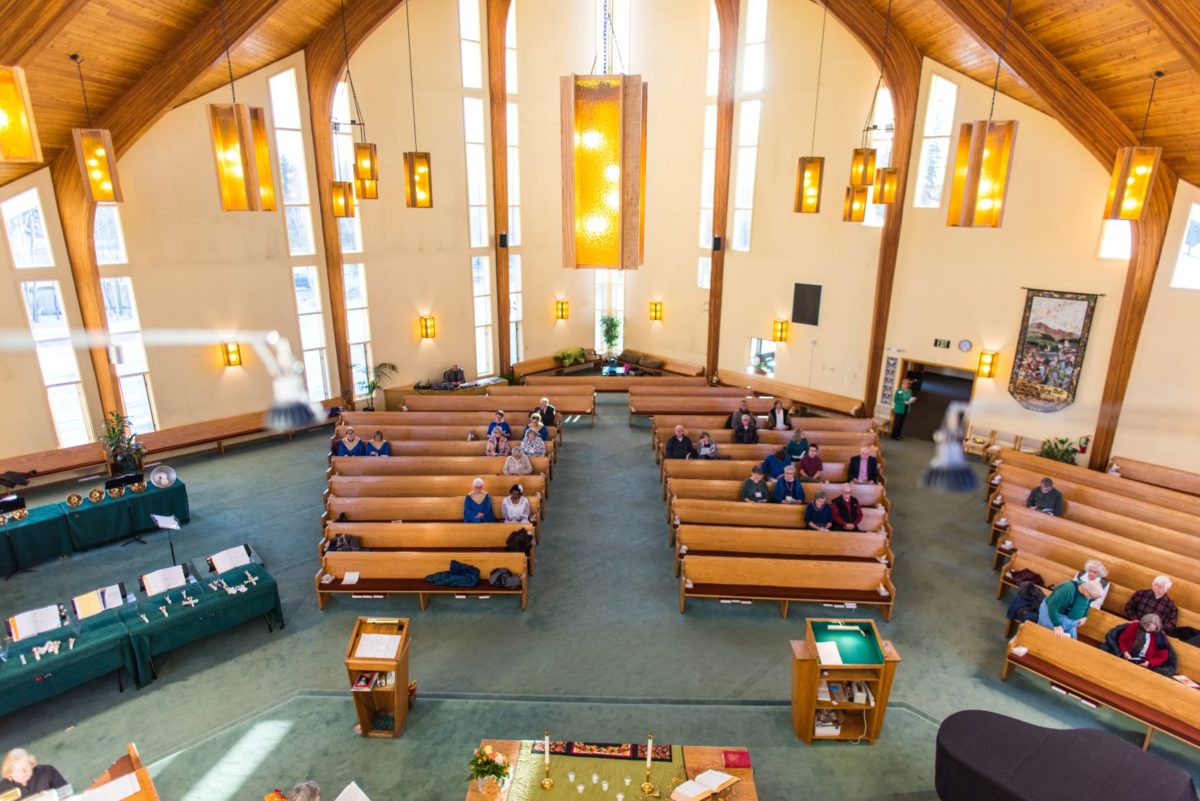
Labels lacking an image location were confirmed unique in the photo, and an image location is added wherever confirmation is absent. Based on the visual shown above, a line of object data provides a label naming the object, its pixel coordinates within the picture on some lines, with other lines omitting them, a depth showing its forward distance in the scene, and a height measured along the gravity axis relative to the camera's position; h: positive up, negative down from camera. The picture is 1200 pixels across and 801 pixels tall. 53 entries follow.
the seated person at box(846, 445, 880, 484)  9.62 -3.15
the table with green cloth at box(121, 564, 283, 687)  6.35 -3.56
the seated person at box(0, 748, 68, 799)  4.25 -3.39
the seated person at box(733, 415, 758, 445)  10.73 -2.91
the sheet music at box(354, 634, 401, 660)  5.51 -3.24
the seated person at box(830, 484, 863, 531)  8.28 -3.20
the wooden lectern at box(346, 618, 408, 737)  5.47 -3.43
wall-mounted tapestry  10.97 -1.70
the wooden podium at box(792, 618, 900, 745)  5.44 -3.43
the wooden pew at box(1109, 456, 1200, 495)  10.02 -3.39
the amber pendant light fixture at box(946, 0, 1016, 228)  5.73 +0.60
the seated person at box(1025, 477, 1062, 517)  8.65 -3.17
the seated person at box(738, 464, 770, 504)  8.93 -3.16
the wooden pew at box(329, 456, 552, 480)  9.70 -3.13
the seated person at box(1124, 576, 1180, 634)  6.39 -3.33
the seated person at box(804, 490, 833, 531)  8.21 -3.19
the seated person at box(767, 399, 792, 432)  11.41 -2.88
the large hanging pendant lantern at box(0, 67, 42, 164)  3.83 +0.65
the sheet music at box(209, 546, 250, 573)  7.17 -3.31
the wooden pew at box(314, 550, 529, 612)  7.35 -3.50
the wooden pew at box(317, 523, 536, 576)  7.92 -3.35
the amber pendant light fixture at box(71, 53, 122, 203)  7.00 +0.79
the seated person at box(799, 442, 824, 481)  9.70 -3.10
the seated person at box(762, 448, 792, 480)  9.60 -3.09
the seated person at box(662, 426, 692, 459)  10.35 -3.05
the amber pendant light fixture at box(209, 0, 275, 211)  5.63 +0.68
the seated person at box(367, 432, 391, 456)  10.09 -2.98
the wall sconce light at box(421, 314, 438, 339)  14.84 -1.87
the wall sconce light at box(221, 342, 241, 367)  12.22 -2.01
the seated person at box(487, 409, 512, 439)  10.42 -2.76
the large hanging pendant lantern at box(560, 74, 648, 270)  3.65 +0.38
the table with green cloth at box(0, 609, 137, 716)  5.76 -3.60
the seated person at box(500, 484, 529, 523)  8.12 -3.08
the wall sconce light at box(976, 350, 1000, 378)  11.90 -2.06
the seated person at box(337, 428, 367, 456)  10.09 -2.98
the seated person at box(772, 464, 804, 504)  8.80 -3.11
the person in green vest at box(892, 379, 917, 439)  12.93 -3.02
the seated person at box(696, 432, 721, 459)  10.18 -3.01
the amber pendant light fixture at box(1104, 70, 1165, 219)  7.73 +0.70
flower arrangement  4.44 -3.35
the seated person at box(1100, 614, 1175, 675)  5.91 -3.46
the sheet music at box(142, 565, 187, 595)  6.62 -3.26
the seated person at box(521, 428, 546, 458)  9.86 -2.87
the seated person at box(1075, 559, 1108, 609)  6.59 -3.13
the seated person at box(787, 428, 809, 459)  10.22 -2.99
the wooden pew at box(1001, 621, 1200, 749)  5.45 -3.65
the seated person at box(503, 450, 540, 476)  9.37 -3.02
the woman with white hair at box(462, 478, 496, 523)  8.23 -3.13
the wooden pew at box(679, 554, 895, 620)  7.25 -3.54
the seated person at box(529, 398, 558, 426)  11.54 -2.82
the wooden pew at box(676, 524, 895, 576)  7.82 -3.40
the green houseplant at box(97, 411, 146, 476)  10.65 -3.19
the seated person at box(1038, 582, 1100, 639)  6.46 -3.35
